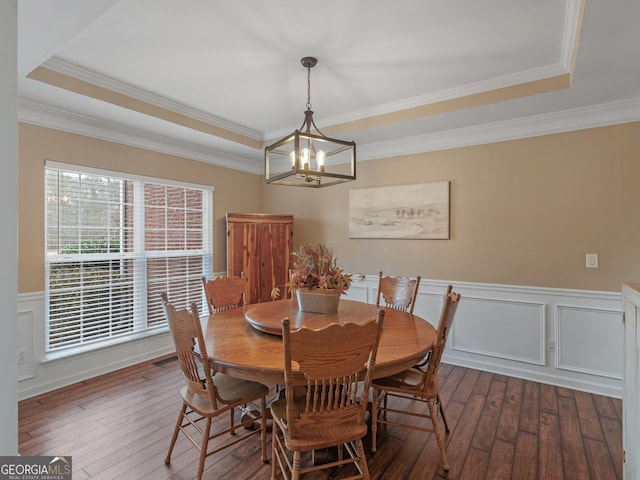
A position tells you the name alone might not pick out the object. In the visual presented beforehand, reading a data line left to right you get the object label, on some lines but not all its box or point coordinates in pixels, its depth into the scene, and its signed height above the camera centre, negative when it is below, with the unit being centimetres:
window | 309 -14
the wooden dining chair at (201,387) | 181 -90
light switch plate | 304 -17
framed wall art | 376 +35
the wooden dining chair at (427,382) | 200 -92
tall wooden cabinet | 423 -13
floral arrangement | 250 -25
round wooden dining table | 171 -62
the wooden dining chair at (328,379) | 150 -67
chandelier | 219 +59
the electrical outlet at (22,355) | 280 -99
